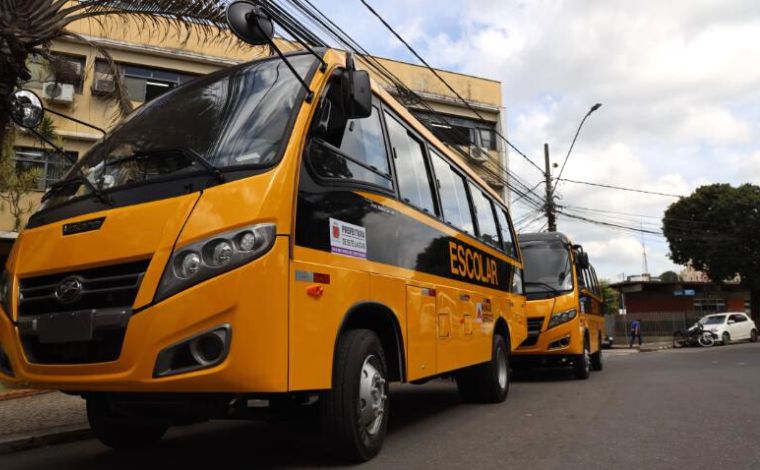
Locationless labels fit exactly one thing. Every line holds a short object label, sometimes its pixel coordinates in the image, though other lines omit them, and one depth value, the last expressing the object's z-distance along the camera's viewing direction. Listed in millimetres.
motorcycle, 26453
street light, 19553
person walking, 28227
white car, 26719
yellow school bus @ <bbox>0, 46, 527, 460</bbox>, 3193
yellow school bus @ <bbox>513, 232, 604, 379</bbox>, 10344
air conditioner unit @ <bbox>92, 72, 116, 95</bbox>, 15903
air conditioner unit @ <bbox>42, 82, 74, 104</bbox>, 15366
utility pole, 21906
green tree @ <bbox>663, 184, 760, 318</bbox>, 36062
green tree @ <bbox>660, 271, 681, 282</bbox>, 53675
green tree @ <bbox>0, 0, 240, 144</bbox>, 5996
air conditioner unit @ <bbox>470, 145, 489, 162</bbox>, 23422
